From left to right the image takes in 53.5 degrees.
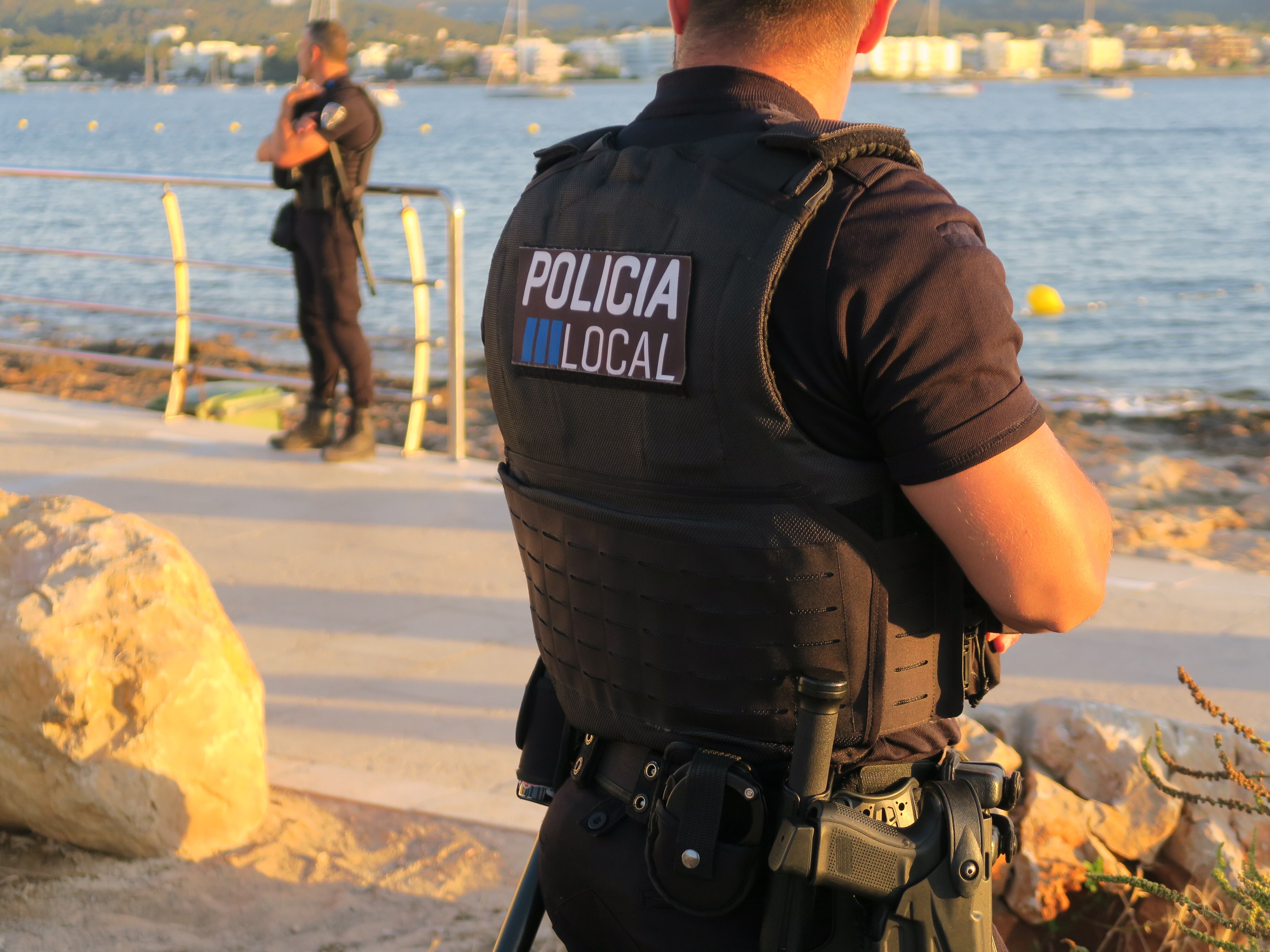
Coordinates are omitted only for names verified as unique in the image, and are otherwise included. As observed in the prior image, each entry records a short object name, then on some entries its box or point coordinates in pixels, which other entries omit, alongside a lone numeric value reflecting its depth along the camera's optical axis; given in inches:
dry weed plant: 64.3
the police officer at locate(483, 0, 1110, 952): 43.6
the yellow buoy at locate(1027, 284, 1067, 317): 700.0
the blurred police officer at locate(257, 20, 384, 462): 208.2
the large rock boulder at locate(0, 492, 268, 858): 97.2
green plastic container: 289.6
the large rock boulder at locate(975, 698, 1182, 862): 99.5
